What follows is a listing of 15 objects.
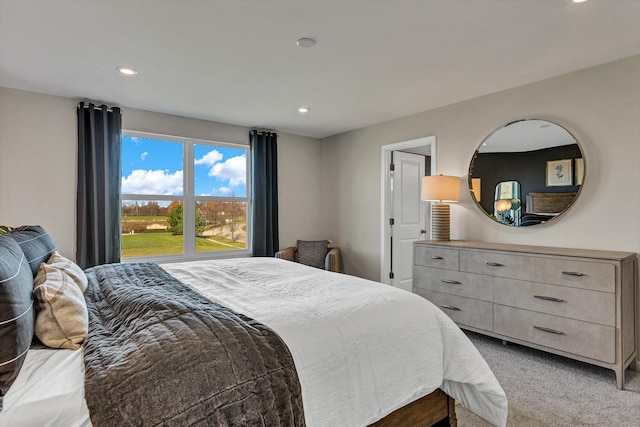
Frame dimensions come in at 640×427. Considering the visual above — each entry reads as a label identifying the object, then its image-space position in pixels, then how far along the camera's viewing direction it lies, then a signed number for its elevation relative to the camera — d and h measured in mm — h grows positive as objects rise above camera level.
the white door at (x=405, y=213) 4684 -31
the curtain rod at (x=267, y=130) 4826 +1149
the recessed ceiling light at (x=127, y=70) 2816 +1173
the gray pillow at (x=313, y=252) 4816 -579
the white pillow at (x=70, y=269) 1681 -291
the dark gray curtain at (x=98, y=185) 3564 +279
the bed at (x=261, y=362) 971 -501
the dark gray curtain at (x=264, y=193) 4762 +253
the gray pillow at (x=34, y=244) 1553 -165
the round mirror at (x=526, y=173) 3000 +358
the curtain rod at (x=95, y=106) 3586 +1107
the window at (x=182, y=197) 4043 +172
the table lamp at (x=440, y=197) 3527 +144
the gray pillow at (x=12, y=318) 937 -314
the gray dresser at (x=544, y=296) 2422 -690
